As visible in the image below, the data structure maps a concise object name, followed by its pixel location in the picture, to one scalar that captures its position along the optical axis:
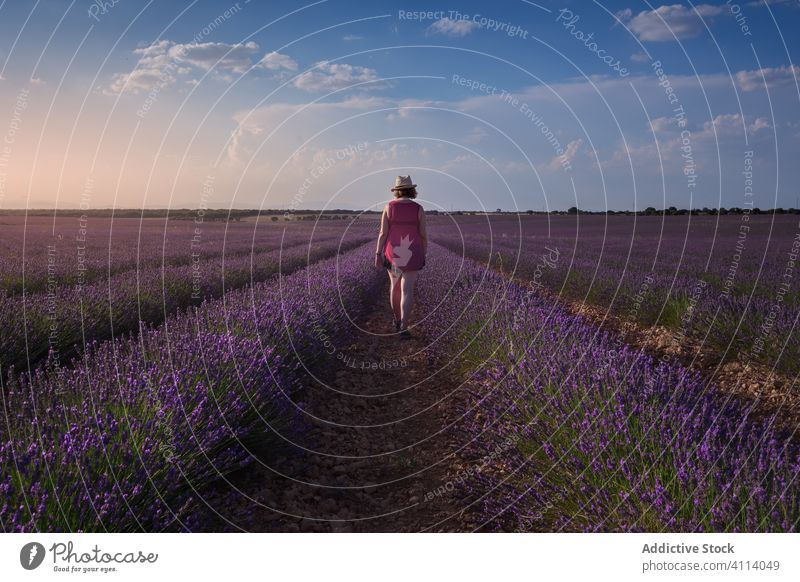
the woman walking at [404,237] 6.44
